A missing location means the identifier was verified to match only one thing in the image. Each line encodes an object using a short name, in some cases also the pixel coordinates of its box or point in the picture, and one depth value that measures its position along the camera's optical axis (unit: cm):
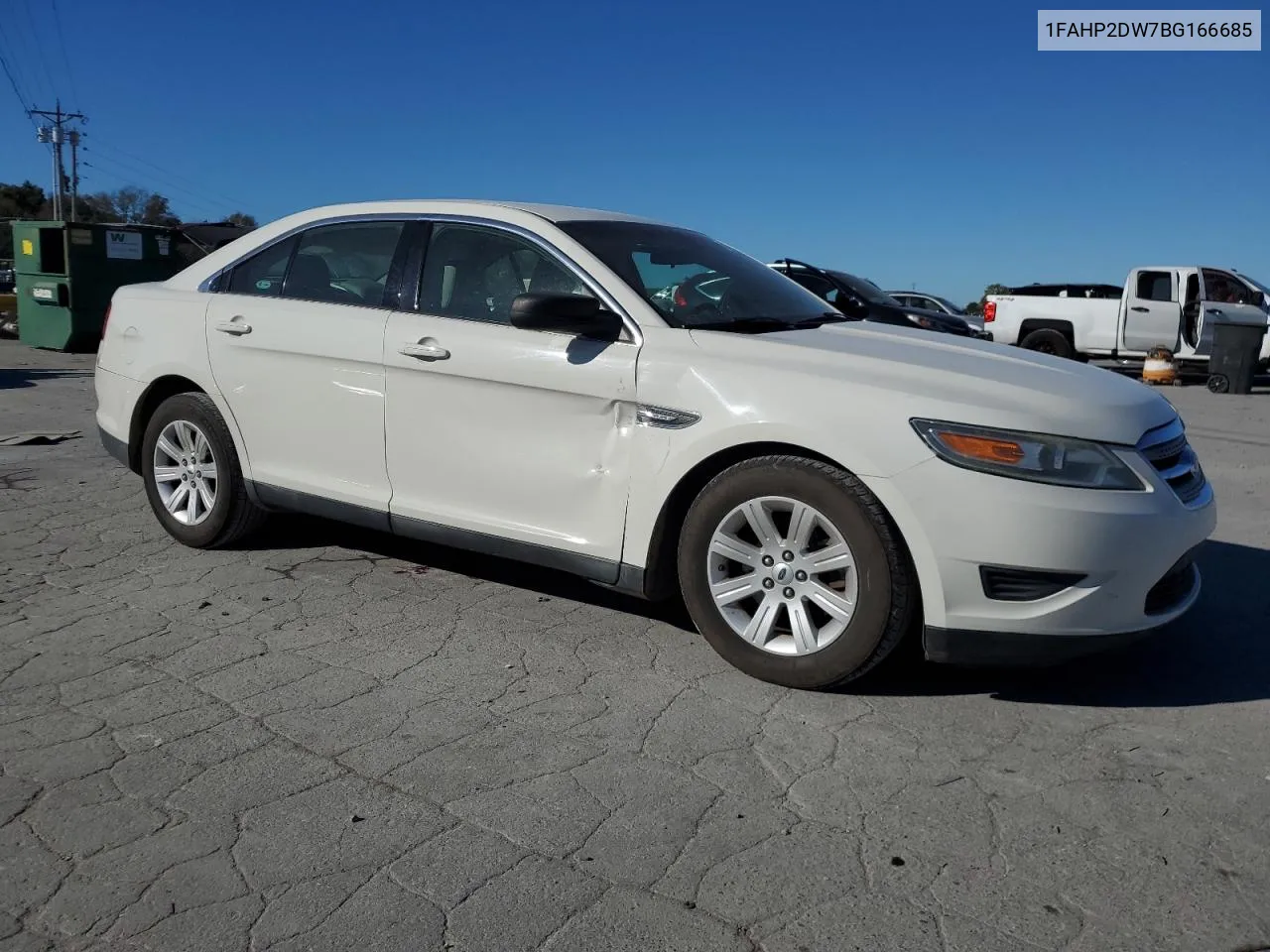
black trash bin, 1681
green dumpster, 1625
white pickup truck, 1894
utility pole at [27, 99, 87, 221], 5888
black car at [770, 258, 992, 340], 1500
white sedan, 349
